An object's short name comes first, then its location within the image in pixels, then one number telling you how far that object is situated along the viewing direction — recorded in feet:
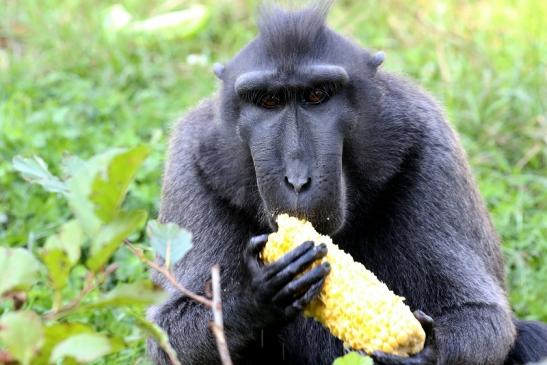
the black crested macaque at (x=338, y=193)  30.73
